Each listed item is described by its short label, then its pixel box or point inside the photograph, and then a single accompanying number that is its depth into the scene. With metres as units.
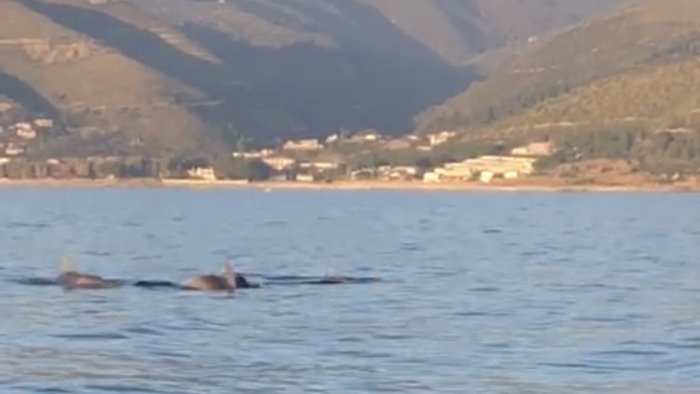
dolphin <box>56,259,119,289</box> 65.19
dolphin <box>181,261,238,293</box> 64.19
